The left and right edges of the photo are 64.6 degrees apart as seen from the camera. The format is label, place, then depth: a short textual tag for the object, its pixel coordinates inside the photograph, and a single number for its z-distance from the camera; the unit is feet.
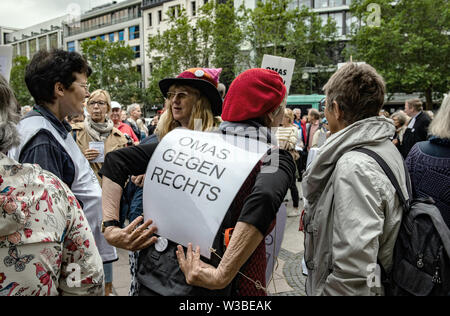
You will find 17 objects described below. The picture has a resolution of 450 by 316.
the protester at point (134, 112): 27.94
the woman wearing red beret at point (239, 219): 4.41
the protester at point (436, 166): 6.59
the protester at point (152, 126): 34.74
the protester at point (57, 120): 6.51
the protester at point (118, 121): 18.82
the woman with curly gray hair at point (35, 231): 3.99
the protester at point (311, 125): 29.19
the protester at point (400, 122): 27.30
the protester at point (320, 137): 18.23
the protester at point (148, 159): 4.91
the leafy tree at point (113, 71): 131.85
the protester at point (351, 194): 4.91
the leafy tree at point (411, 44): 72.95
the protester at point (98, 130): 13.03
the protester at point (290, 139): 18.37
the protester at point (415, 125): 23.68
